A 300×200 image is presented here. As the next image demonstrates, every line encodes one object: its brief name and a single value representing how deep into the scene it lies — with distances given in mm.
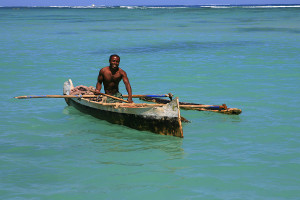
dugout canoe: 16403
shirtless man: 17964
